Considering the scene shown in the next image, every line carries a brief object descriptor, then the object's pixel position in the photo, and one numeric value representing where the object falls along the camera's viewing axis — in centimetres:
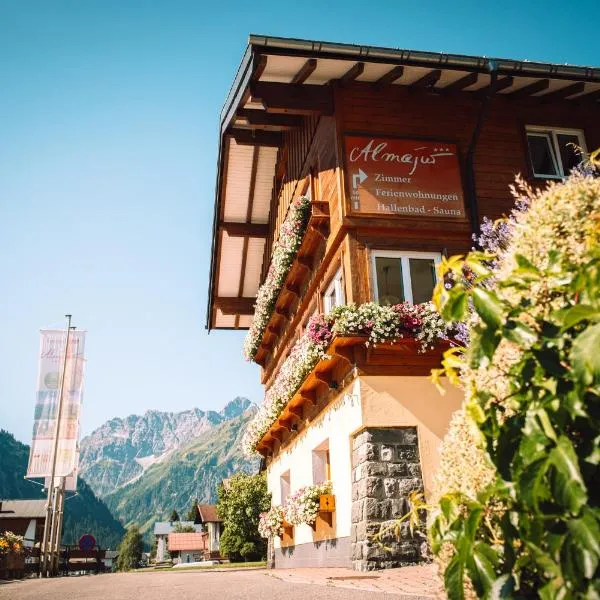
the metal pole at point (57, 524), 2598
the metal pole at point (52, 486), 2447
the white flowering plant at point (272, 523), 1614
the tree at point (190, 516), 11412
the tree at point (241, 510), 2806
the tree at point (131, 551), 10100
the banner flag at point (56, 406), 2773
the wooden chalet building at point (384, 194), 1006
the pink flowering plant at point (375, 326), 1009
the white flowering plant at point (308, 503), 1164
